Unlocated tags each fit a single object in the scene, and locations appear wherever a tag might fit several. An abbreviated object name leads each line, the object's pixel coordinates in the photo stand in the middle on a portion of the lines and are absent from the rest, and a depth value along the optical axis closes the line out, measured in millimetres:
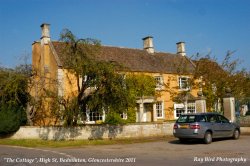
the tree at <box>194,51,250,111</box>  32812
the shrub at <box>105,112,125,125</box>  32059
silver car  19062
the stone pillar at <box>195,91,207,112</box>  28891
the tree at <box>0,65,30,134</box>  26094
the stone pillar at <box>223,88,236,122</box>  26391
